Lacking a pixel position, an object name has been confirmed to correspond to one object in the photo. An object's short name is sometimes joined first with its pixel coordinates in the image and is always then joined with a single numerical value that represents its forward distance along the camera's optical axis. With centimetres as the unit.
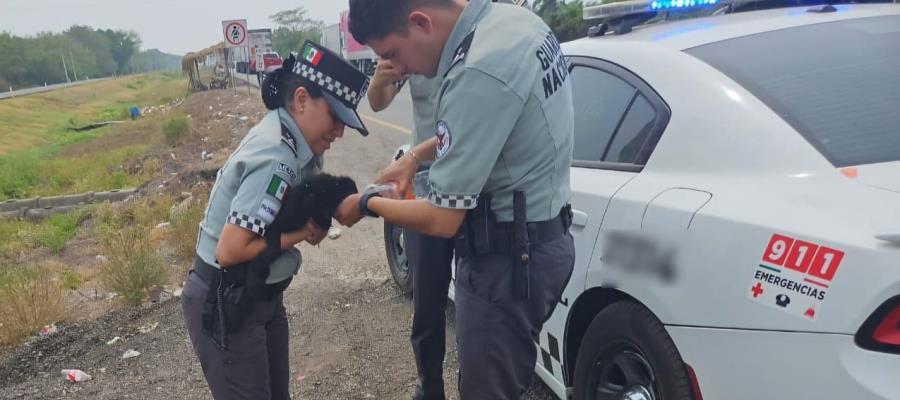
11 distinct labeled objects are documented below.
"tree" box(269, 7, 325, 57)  8669
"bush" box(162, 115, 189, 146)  1795
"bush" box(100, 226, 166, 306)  514
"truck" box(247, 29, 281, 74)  4511
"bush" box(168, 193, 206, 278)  620
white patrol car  156
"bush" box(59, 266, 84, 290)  675
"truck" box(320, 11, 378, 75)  3181
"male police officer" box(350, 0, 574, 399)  168
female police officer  190
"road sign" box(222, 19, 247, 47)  1898
